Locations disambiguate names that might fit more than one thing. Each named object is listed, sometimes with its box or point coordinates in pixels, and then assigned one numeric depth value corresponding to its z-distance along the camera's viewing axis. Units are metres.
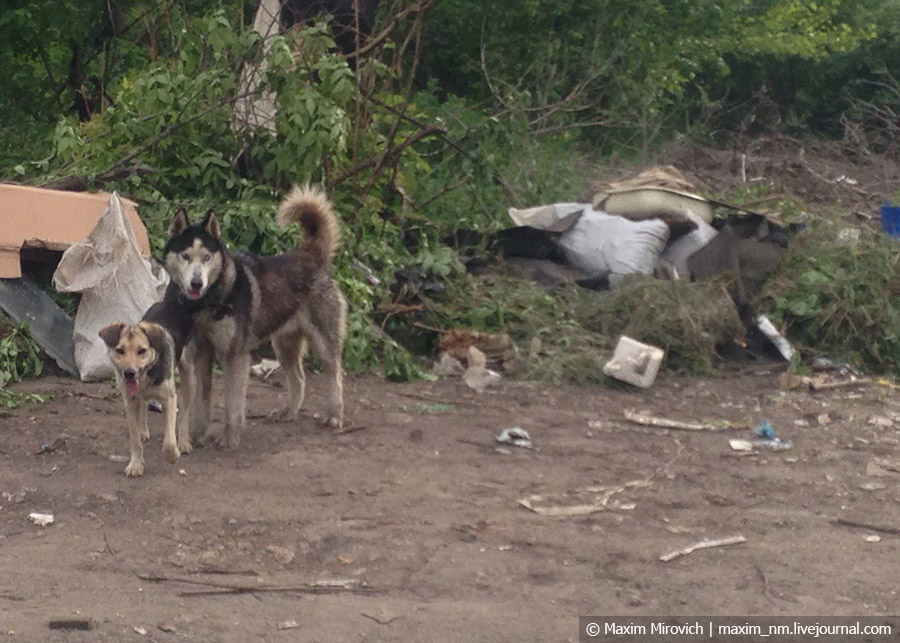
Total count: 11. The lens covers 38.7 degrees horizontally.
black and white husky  7.02
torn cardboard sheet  8.88
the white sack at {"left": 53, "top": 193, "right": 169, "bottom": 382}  8.73
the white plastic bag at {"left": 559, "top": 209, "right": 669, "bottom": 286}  10.99
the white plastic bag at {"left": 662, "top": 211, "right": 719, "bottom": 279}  11.29
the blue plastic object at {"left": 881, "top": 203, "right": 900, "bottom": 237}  12.21
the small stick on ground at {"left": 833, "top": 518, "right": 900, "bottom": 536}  6.12
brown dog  6.38
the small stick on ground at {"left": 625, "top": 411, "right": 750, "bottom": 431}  8.35
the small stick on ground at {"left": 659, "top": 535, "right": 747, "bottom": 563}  5.55
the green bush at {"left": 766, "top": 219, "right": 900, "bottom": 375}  10.41
